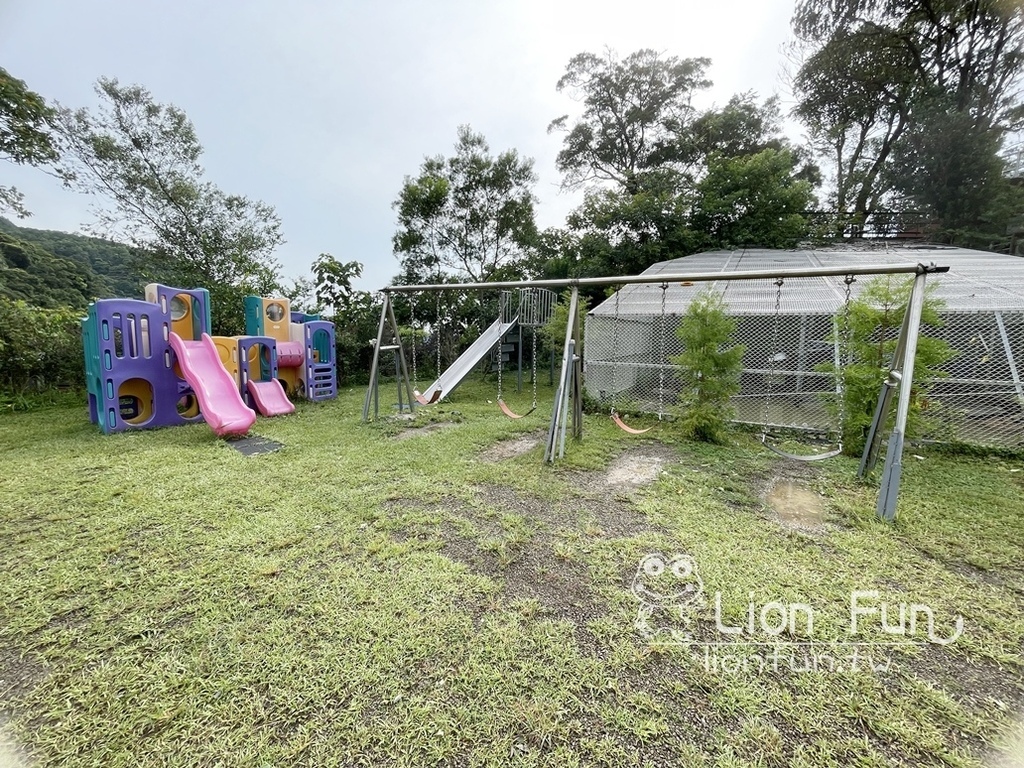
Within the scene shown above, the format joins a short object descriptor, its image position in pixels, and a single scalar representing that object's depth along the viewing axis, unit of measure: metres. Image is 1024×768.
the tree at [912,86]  12.02
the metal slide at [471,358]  7.64
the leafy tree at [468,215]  11.25
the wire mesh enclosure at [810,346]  4.79
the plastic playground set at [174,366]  5.07
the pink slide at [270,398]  6.34
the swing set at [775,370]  2.96
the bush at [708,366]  4.95
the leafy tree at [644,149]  11.00
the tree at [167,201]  8.90
